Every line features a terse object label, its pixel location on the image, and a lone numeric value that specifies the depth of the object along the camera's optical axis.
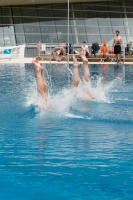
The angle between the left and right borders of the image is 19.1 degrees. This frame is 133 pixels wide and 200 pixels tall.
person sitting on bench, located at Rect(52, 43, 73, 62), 23.31
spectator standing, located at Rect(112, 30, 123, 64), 19.86
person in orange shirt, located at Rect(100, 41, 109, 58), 23.36
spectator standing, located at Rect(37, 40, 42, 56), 25.89
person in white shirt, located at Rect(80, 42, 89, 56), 23.36
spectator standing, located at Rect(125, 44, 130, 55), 24.12
